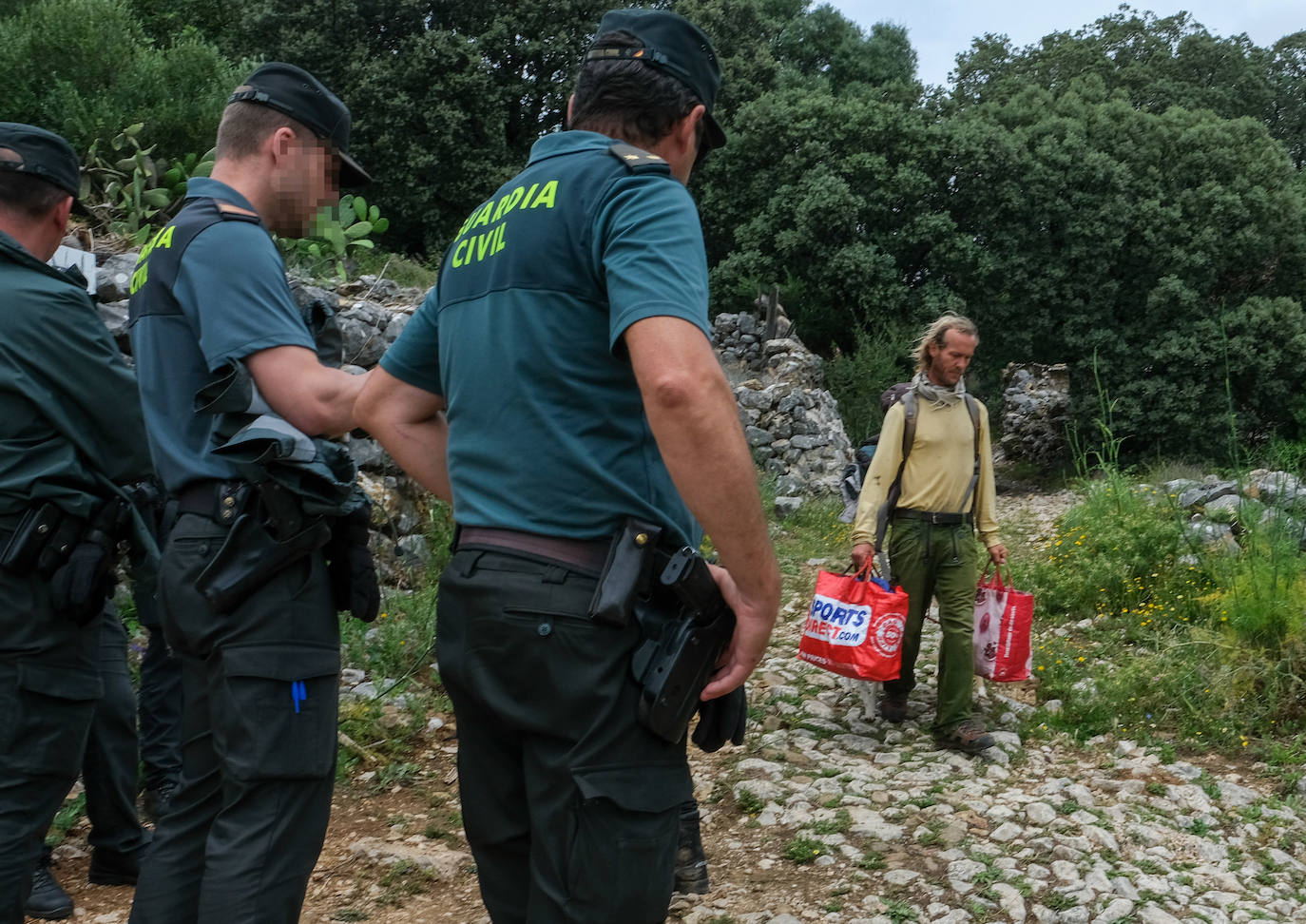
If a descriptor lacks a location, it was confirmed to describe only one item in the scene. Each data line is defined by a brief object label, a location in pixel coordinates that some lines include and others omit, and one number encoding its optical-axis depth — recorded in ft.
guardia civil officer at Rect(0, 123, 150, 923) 8.63
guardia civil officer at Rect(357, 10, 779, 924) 5.74
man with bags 18.06
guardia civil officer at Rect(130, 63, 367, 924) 7.11
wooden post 65.21
